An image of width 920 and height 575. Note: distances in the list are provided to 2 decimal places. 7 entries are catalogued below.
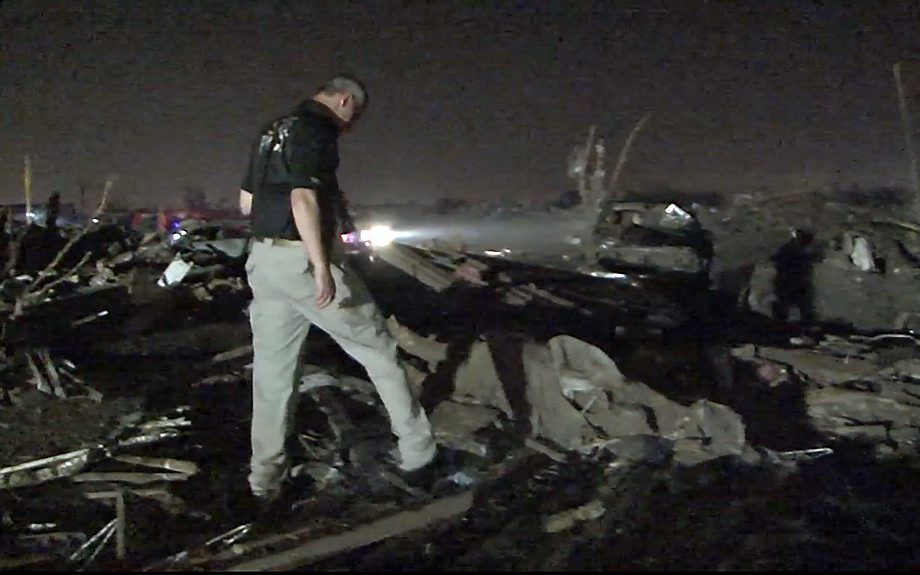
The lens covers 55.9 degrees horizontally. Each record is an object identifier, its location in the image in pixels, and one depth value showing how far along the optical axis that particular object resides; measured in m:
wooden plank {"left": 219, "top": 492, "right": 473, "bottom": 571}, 3.17
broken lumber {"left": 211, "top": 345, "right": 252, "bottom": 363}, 6.13
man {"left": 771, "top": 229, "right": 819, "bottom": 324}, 8.89
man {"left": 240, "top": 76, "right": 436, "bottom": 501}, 3.69
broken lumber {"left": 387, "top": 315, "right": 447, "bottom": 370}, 5.55
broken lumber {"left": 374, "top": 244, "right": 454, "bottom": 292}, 8.83
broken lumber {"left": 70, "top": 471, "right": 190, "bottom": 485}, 4.12
